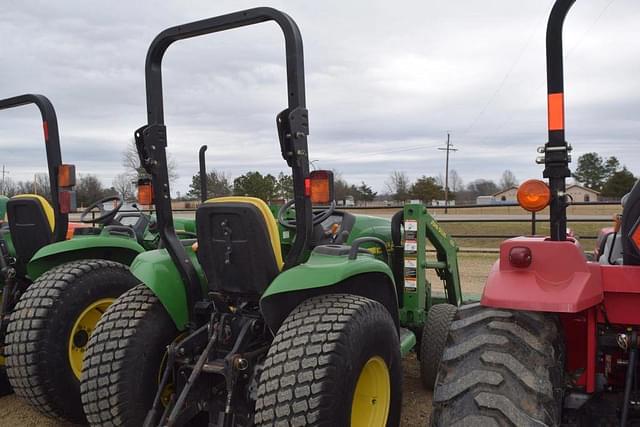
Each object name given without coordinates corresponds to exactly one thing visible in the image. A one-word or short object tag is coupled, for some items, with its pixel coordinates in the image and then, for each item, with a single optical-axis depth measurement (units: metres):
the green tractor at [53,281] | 3.77
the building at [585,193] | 34.83
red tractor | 2.00
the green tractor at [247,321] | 2.62
